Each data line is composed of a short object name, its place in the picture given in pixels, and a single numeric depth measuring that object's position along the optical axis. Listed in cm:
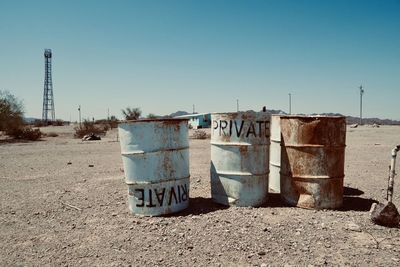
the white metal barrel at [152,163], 458
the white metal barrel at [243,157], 487
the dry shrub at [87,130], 2528
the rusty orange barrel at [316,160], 475
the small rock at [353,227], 393
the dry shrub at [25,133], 2214
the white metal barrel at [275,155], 579
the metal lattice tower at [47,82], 5277
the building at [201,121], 4262
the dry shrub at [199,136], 2236
